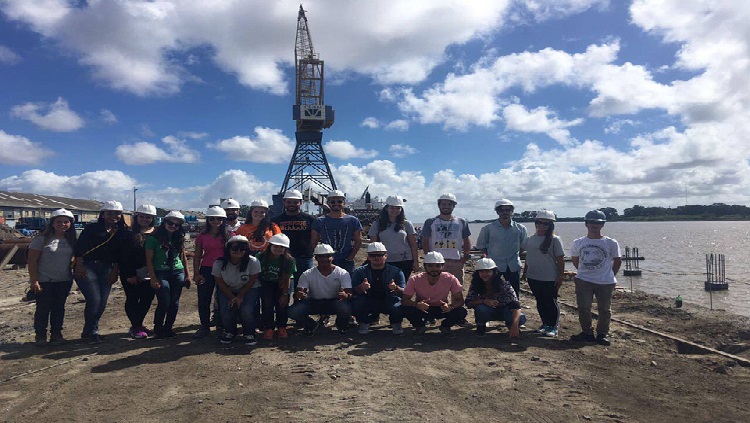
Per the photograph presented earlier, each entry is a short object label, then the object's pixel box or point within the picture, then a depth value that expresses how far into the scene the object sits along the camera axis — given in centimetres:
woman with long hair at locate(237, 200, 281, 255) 634
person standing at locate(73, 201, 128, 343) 599
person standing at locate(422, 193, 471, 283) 683
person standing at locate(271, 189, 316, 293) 665
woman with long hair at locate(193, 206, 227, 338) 638
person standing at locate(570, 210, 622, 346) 621
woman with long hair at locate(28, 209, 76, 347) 590
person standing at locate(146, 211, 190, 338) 609
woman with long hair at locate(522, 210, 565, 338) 646
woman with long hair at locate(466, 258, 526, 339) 634
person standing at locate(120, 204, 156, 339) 614
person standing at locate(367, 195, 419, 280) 689
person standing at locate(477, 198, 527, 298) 674
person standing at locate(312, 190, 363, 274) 670
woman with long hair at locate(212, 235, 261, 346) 591
